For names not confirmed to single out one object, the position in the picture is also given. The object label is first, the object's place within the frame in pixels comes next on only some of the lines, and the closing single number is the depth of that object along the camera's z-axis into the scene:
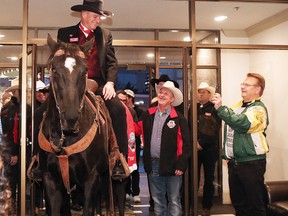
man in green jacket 3.81
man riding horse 3.23
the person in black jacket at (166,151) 4.25
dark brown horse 2.41
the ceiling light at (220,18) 5.84
